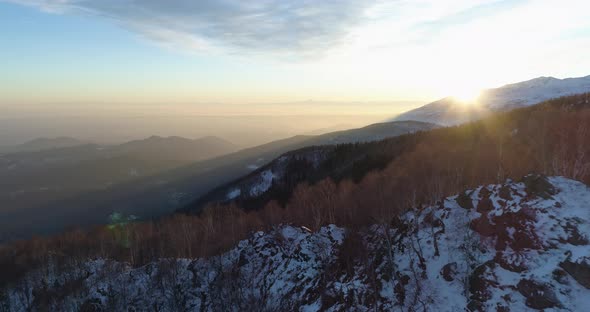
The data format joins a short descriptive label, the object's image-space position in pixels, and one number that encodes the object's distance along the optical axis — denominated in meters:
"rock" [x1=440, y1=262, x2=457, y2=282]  30.55
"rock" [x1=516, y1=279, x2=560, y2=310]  23.83
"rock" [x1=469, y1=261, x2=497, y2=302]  26.73
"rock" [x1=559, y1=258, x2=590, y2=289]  23.89
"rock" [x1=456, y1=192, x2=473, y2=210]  36.41
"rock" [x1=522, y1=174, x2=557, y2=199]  32.03
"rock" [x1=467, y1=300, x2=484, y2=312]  25.91
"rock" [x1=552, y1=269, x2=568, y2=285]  24.55
